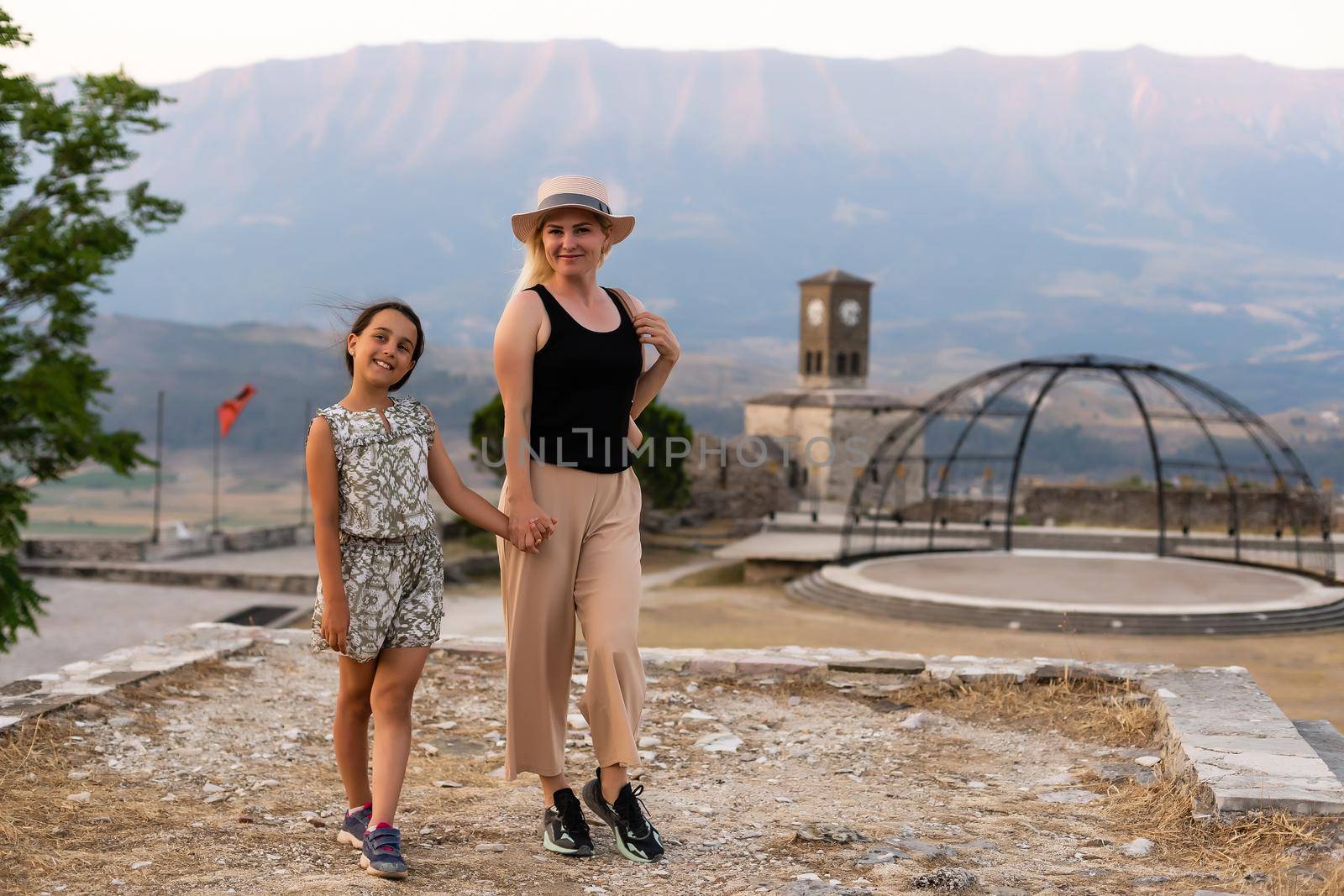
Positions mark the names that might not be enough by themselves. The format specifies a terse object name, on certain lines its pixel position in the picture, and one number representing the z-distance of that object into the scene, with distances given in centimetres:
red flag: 2555
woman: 338
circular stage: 1365
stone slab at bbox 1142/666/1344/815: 371
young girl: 330
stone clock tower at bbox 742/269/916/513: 4478
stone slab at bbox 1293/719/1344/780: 447
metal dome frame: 1731
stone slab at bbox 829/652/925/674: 573
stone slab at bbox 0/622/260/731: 474
